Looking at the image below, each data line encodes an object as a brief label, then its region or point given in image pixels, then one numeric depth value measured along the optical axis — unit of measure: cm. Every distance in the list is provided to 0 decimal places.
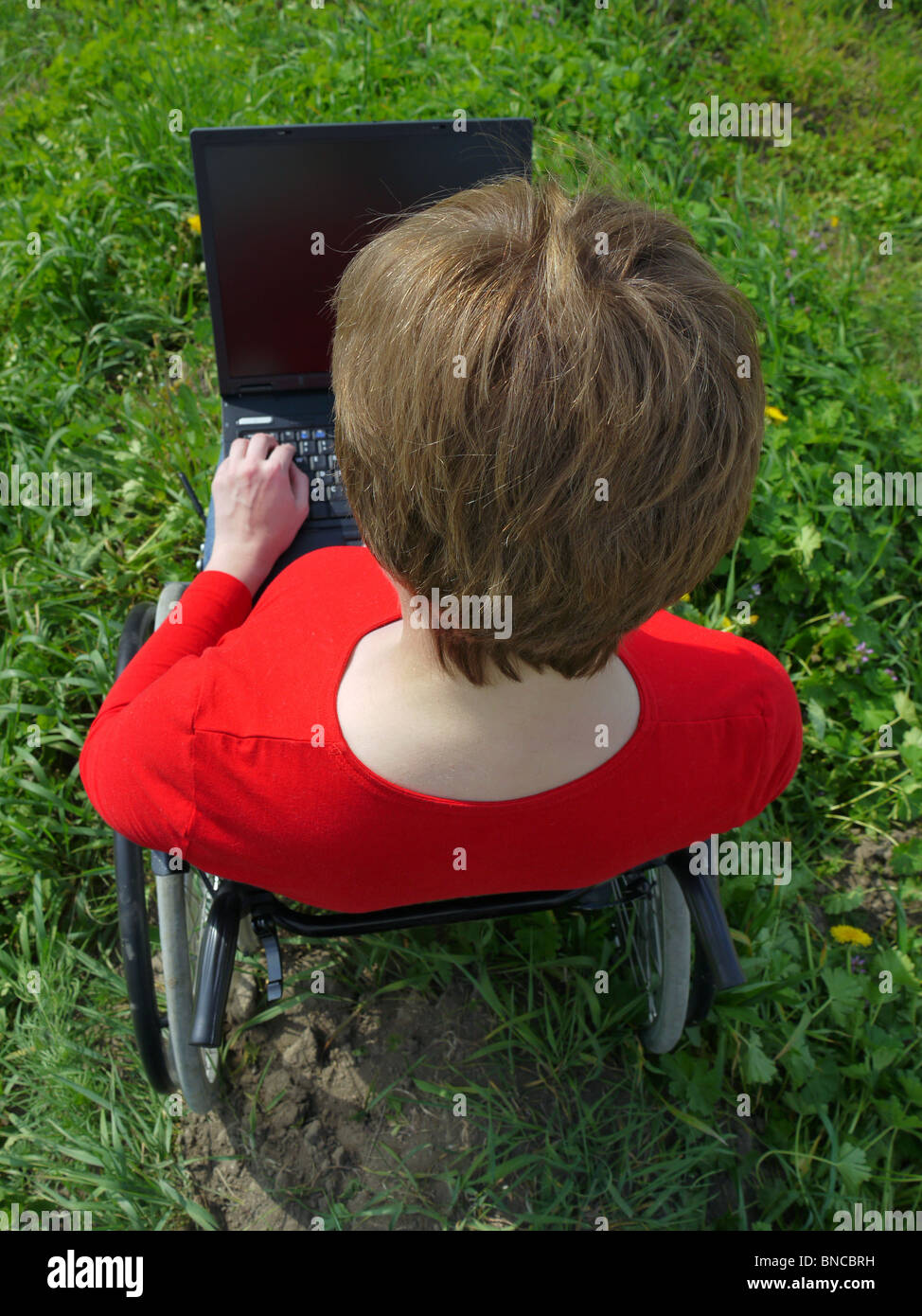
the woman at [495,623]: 76
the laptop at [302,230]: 164
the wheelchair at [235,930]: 131
